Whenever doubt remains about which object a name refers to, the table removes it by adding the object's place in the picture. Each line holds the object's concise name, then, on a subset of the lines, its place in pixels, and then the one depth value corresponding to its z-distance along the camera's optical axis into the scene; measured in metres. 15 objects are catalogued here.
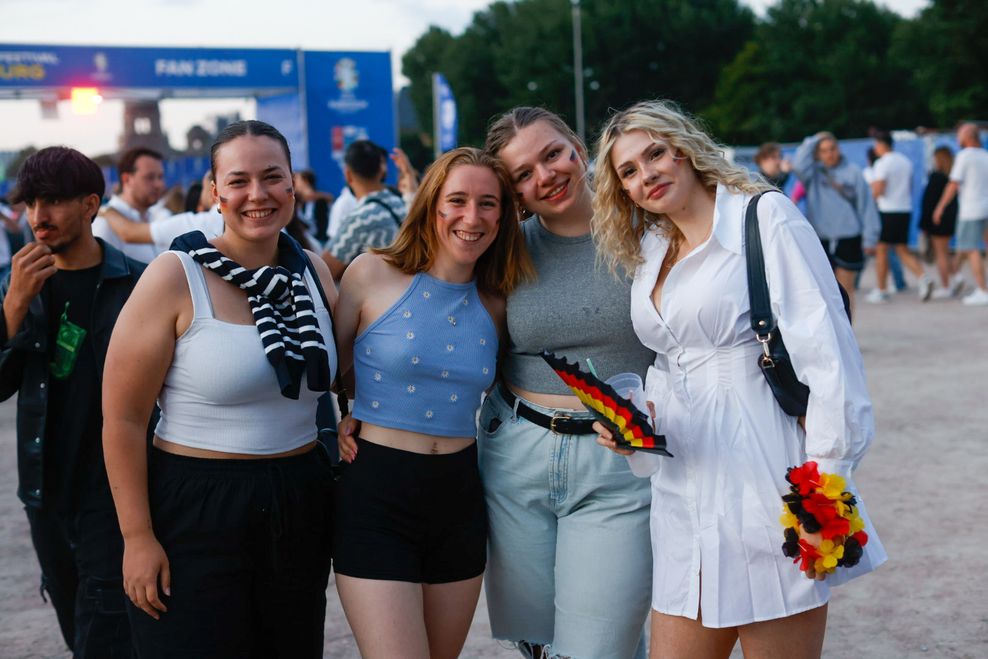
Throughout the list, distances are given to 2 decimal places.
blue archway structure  18.44
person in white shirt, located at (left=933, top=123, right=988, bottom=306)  12.80
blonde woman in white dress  2.49
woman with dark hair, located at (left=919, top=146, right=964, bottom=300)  13.50
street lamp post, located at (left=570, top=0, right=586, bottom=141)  50.03
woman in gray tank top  3.00
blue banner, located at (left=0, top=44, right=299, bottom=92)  17.66
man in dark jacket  3.18
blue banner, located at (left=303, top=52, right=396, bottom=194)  19.52
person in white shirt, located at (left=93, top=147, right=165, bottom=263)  6.80
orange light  18.30
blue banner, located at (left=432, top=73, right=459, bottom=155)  19.50
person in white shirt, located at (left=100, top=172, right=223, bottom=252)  5.39
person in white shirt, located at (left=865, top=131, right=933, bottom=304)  13.77
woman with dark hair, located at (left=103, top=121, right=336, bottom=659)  2.57
